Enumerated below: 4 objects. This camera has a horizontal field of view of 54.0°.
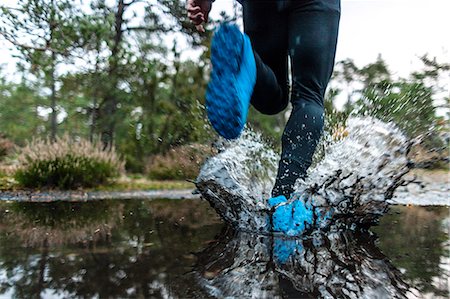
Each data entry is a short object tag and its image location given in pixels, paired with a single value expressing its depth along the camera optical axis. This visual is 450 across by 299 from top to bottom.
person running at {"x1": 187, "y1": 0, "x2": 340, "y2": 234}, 1.20
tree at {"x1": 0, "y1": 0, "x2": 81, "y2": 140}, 3.69
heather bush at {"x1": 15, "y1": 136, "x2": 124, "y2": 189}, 3.89
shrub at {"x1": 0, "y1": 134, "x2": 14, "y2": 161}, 6.21
